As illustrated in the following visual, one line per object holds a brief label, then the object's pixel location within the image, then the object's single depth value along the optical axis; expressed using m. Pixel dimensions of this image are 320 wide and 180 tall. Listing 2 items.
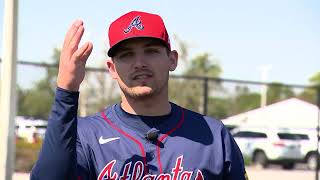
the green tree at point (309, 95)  12.24
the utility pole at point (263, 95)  11.41
